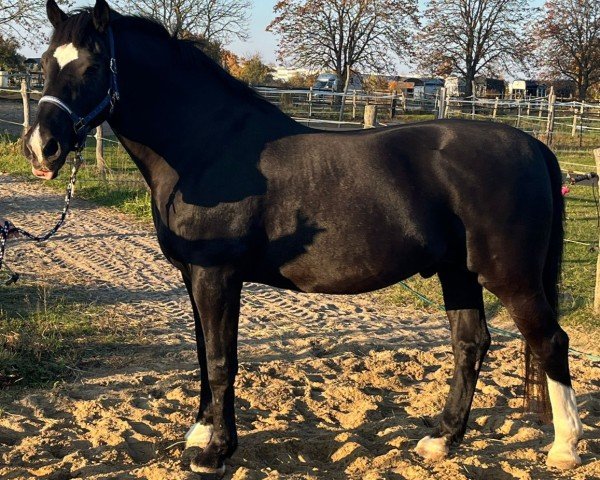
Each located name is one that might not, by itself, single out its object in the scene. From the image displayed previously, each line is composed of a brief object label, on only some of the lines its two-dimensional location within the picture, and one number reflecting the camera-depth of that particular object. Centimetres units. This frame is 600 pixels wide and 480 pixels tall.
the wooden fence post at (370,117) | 1104
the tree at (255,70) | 4219
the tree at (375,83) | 4019
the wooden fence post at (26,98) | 1389
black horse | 320
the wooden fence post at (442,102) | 1370
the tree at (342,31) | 3497
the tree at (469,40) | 3691
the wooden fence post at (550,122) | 1923
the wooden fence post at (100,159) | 1226
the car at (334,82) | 3602
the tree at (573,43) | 3562
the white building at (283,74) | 5725
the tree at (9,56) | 2531
